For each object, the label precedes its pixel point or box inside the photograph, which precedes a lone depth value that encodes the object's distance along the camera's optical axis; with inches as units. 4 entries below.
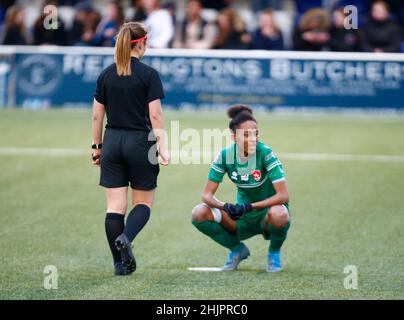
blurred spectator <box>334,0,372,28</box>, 849.5
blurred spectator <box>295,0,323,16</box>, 942.4
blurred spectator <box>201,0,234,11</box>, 951.6
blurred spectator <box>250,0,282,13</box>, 968.3
